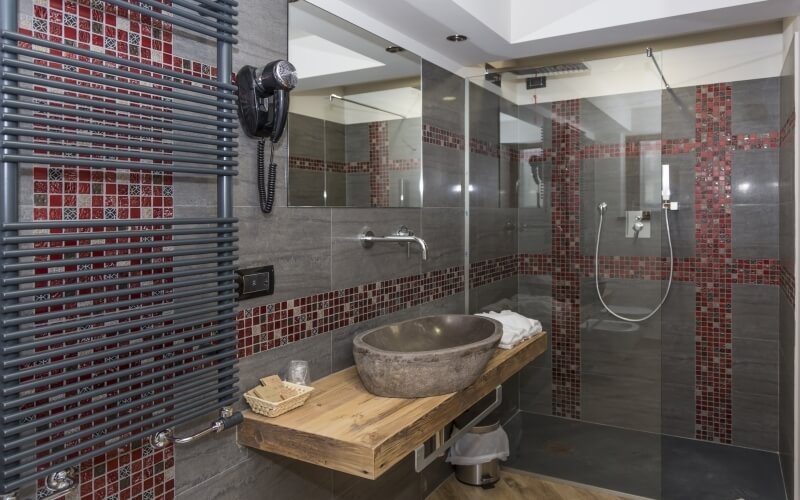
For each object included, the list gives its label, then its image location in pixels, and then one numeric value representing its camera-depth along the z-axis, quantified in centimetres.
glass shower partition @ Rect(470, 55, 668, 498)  281
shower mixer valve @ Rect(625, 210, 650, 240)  281
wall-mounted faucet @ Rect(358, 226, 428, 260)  232
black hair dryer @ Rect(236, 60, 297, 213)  166
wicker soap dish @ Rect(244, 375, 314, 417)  167
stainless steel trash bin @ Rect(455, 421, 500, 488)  301
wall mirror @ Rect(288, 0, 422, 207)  198
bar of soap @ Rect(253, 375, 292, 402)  172
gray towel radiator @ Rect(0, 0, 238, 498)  111
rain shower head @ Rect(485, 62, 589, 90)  291
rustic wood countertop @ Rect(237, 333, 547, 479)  149
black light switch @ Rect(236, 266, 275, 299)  172
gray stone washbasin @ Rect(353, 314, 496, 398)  178
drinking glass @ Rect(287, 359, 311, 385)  187
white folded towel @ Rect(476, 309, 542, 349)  249
